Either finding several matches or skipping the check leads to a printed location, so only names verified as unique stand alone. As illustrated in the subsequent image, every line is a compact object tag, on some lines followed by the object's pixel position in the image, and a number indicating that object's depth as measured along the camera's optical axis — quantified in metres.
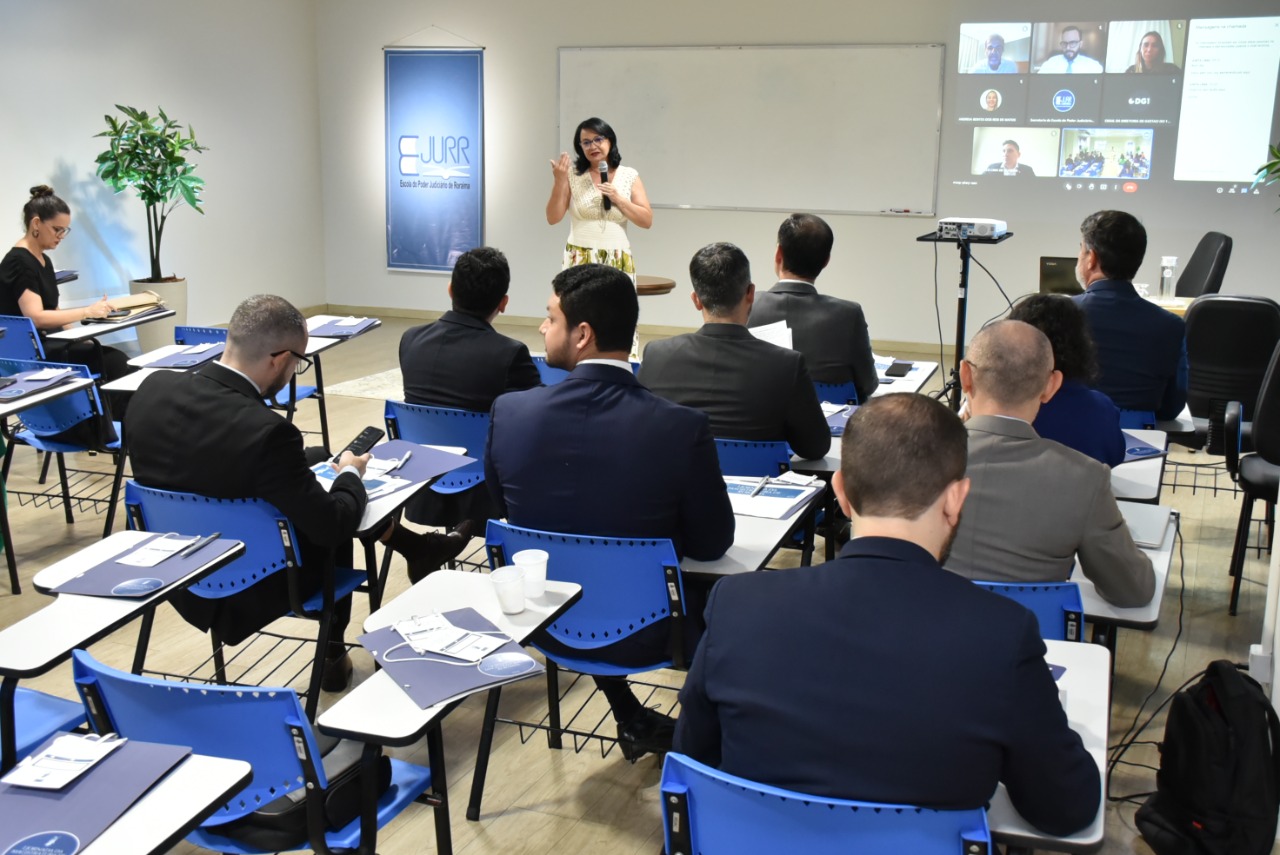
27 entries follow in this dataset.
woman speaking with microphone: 6.60
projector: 5.82
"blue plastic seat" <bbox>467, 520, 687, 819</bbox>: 2.60
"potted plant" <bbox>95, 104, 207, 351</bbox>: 7.91
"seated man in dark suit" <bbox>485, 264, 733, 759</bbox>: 2.66
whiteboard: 8.91
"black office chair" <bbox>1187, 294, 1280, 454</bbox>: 4.95
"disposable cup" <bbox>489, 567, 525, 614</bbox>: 2.32
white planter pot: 8.31
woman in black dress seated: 5.93
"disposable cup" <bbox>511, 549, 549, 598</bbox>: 2.41
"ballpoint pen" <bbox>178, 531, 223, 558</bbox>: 2.62
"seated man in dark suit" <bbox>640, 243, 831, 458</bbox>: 3.55
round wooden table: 7.88
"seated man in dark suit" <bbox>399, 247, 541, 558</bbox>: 3.94
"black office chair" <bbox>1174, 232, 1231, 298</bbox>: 6.84
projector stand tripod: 5.76
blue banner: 10.25
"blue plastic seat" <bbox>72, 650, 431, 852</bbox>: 1.88
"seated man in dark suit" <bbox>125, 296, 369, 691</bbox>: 2.92
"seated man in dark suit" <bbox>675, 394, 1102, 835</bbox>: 1.47
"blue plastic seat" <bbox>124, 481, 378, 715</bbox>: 2.96
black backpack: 2.51
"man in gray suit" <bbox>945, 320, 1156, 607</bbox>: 2.42
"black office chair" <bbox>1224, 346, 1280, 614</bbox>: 4.08
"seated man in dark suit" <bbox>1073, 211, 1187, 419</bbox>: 4.24
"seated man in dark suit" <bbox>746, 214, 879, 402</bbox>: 4.36
